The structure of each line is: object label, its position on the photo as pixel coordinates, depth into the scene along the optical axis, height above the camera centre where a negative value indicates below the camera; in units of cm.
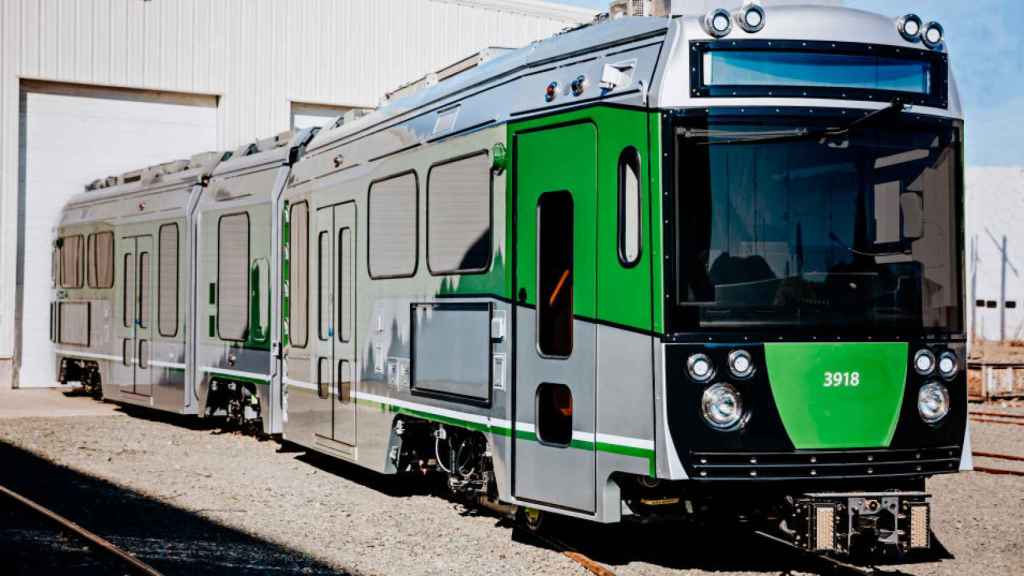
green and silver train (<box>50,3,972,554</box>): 681 +22
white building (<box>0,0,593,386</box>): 2372 +484
